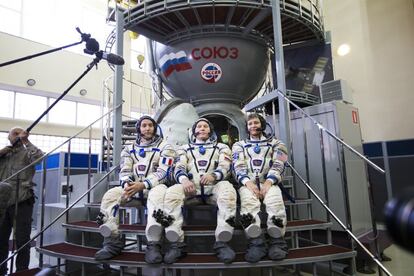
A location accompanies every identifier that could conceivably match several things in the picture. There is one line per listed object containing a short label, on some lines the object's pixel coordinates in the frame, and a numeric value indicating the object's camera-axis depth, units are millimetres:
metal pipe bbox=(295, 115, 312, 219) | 2694
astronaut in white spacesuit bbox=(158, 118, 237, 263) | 1993
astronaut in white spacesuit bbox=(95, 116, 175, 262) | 2115
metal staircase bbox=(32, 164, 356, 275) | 1933
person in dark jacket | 2684
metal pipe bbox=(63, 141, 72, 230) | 2779
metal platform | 3277
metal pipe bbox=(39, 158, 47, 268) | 2545
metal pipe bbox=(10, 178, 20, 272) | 2509
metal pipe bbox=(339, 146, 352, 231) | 2318
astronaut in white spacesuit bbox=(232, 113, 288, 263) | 1976
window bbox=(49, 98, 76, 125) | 9203
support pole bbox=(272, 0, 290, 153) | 3166
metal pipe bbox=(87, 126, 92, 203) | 3056
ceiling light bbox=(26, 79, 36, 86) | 8500
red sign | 3586
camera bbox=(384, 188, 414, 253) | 423
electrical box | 3261
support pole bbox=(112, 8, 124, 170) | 3425
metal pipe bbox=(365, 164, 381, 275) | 2189
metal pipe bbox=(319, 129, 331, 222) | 2568
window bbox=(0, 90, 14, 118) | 8234
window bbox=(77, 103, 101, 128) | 9773
